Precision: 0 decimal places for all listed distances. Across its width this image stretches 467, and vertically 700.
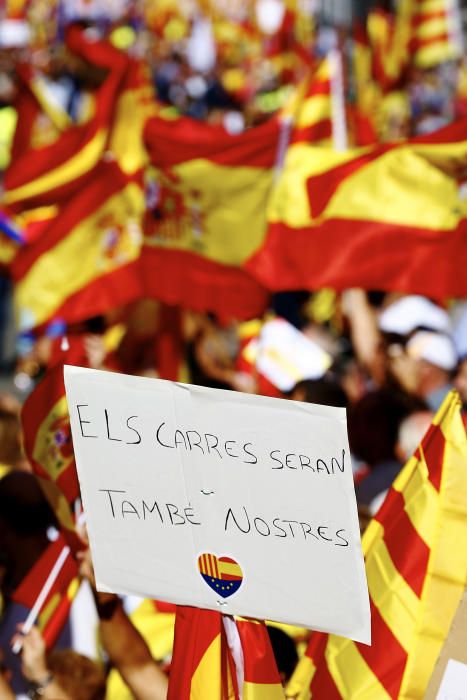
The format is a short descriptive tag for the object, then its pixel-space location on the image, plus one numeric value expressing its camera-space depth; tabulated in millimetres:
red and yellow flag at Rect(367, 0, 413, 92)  25141
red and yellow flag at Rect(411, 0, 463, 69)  23469
